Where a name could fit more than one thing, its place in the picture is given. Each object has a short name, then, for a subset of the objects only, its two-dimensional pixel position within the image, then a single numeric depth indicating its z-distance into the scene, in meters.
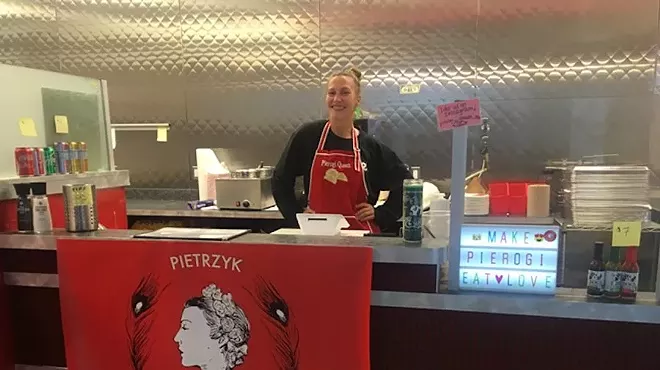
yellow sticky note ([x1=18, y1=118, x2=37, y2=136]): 2.64
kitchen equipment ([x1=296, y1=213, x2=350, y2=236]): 2.15
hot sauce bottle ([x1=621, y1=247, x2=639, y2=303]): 1.77
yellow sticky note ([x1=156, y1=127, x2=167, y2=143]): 4.70
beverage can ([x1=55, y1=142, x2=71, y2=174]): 2.70
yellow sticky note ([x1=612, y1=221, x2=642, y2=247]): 1.70
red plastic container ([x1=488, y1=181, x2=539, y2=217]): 2.46
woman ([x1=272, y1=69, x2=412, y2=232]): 2.96
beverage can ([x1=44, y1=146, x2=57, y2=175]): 2.61
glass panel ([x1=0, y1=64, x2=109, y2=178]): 2.56
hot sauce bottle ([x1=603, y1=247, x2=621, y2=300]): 1.79
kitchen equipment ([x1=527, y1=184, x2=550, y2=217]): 2.36
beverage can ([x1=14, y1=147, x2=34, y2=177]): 2.49
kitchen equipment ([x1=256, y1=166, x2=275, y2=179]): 3.99
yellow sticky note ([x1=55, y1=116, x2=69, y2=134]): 2.87
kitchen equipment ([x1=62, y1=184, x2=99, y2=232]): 2.26
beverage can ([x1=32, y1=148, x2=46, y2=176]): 2.53
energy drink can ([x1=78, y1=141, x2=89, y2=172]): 2.84
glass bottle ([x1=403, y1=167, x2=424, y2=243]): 1.91
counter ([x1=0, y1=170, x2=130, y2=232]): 2.37
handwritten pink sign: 1.82
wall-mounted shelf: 4.70
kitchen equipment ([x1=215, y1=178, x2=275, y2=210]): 3.87
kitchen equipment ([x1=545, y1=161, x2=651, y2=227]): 2.17
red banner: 1.95
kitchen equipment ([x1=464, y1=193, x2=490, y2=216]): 2.32
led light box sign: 1.80
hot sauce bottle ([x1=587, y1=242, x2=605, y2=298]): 1.81
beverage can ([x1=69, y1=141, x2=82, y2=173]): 2.77
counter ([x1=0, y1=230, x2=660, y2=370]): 1.81
